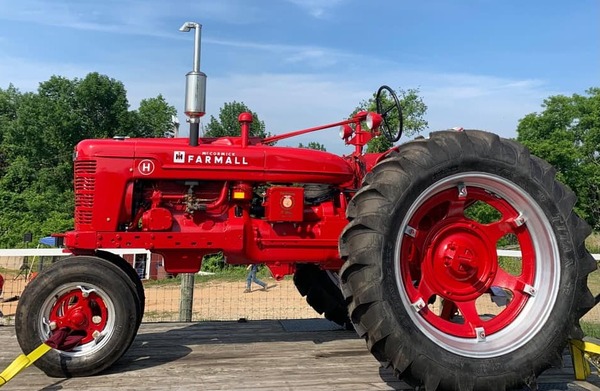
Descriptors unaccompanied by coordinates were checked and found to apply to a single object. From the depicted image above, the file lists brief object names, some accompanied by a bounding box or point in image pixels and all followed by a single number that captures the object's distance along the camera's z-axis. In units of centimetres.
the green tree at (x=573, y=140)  3338
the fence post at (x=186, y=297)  582
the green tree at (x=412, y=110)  3209
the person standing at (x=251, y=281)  1320
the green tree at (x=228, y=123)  4025
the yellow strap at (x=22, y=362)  266
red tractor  273
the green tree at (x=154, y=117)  3766
